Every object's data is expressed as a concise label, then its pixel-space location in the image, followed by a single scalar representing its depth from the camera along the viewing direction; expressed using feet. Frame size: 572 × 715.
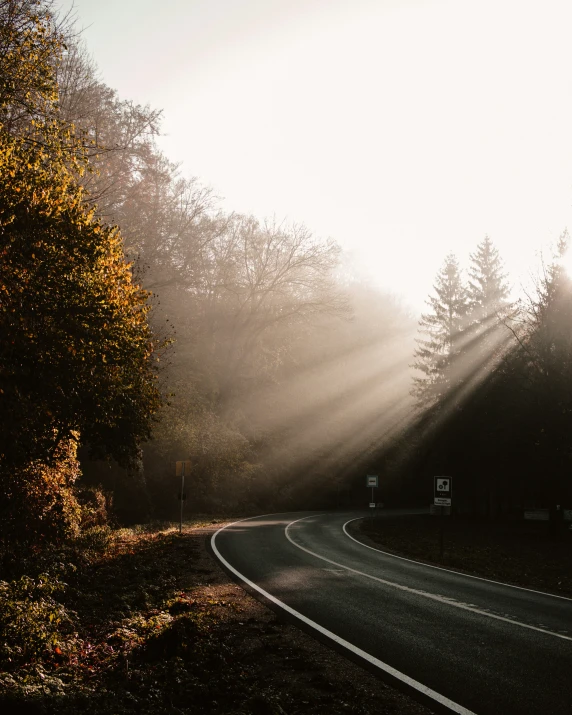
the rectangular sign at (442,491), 66.28
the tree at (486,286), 153.28
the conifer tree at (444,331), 150.20
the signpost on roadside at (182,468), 77.92
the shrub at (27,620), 22.54
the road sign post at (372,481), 112.81
